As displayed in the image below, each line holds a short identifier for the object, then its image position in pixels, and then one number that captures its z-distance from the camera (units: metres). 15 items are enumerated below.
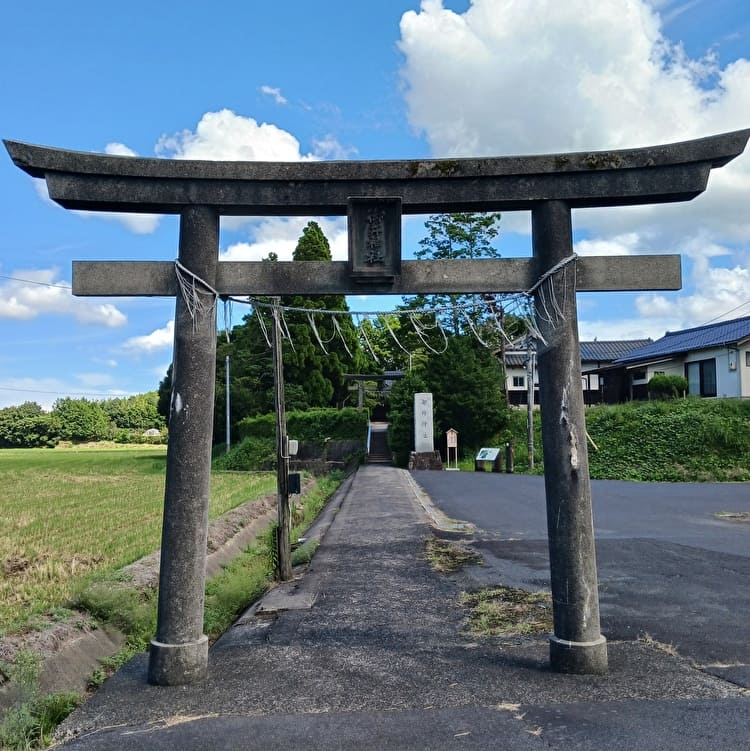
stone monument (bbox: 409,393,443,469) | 28.39
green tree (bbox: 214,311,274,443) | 41.53
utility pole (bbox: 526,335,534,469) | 24.56
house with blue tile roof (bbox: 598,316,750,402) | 28.28
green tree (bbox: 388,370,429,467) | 30.83
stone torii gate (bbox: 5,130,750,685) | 4.67
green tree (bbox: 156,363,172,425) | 41.28
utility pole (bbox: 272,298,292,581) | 8.62
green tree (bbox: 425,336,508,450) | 30.41
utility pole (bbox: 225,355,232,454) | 38.69
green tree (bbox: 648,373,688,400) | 30.16
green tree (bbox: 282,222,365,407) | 36.72
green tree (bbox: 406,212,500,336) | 34.06
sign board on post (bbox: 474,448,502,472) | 26.47
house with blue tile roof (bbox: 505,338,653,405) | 38.31
